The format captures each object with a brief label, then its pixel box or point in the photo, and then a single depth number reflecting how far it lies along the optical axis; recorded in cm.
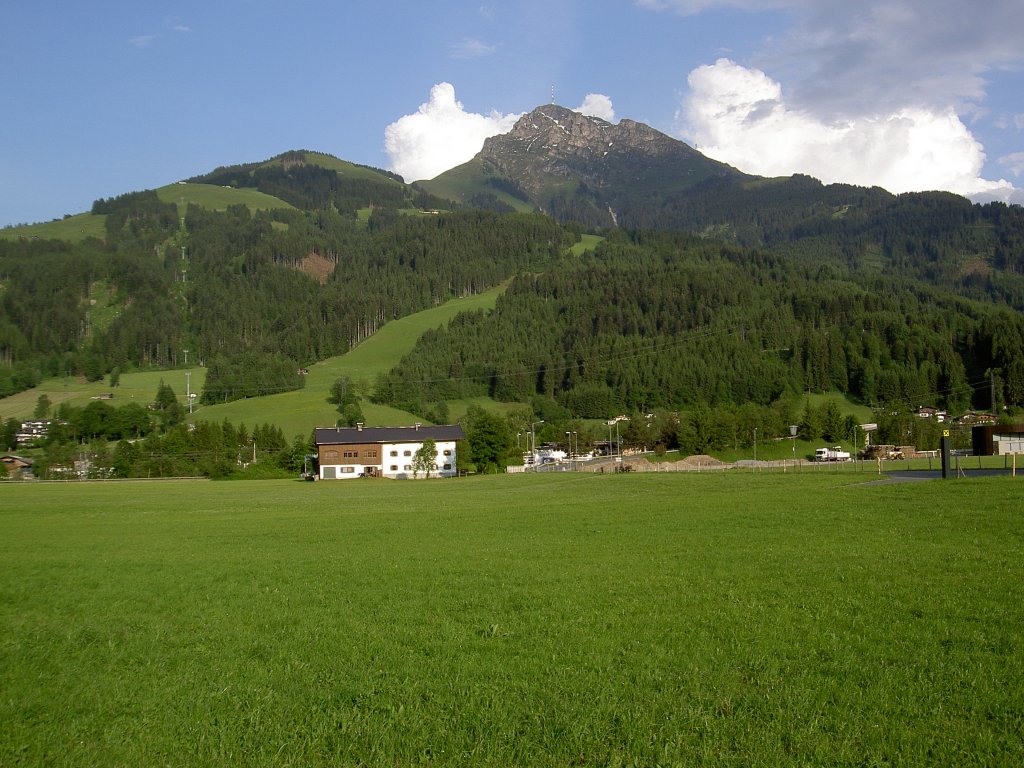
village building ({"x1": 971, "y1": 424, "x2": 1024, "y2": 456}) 9481
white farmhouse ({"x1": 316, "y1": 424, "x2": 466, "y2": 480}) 12062
